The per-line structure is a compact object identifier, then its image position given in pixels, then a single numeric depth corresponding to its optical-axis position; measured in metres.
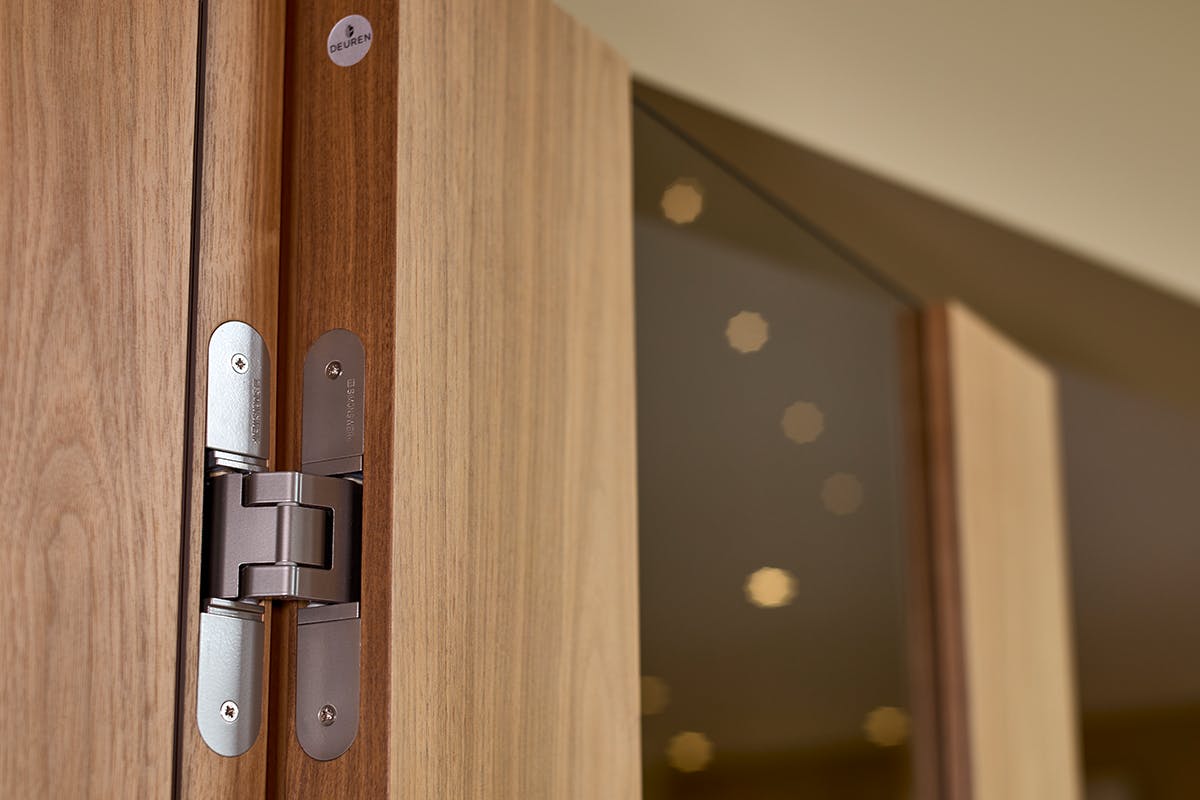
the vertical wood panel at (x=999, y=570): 1.71
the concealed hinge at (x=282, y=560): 0.96
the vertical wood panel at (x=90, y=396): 0.93
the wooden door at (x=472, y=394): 0.97
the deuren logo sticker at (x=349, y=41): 1.00
